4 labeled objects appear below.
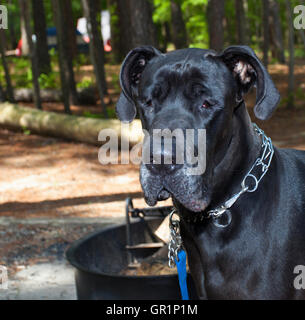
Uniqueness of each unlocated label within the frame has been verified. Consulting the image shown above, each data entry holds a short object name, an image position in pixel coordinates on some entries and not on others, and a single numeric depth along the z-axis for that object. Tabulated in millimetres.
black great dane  2748
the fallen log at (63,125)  9188
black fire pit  3746
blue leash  3230
